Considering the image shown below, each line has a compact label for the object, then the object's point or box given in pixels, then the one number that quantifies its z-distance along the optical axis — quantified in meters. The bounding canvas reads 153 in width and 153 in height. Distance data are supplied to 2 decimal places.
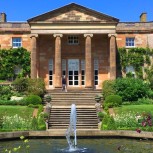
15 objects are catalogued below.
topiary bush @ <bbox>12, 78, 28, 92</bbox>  35.34
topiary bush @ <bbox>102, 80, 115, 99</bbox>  32.91
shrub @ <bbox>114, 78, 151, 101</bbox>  32.41
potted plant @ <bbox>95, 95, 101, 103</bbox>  29.76
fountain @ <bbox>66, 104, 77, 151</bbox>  16.45
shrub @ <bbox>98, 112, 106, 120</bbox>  24.38
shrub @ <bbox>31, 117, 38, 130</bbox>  21.57
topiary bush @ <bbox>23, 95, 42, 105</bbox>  29.94
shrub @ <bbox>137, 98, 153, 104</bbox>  31.53
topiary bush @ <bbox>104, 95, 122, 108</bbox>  28.97
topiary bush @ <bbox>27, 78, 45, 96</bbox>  33.64
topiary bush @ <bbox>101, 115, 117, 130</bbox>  21.39
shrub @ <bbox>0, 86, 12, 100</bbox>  33.19
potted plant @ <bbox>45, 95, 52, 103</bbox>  29.88
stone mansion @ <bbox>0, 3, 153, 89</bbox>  37.09
